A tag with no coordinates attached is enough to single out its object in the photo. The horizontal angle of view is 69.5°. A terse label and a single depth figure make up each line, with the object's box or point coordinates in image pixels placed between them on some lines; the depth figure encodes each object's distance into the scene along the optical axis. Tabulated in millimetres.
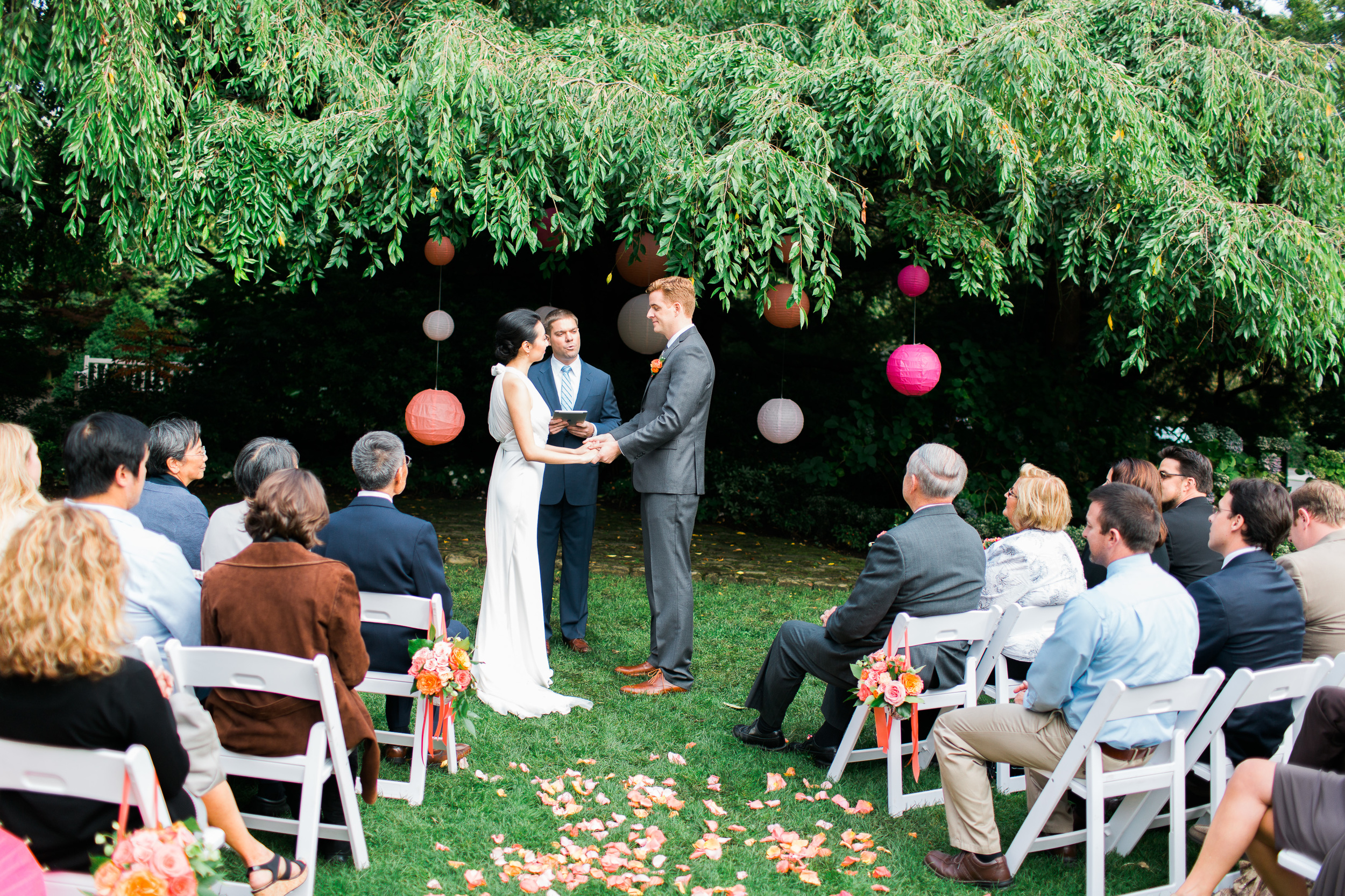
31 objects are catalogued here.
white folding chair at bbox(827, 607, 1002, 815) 3541
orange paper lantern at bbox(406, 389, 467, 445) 7527
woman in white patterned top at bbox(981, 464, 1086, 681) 4086
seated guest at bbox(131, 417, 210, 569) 3756
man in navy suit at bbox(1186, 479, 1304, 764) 3322
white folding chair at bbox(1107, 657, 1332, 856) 2955
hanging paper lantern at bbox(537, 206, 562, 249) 6770
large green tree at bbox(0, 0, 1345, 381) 6312
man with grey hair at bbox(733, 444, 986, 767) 3758
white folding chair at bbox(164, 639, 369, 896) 2711
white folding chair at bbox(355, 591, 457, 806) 3529
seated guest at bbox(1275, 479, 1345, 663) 3504
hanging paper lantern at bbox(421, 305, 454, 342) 8852
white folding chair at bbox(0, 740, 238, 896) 2090
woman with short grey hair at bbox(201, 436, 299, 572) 3602
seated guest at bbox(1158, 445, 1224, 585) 4441
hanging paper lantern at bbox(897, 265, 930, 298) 7848
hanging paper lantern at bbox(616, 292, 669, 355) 8328
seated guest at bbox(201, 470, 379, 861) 2916
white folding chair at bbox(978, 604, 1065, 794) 3758
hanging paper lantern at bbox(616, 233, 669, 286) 7504
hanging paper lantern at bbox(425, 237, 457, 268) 7348
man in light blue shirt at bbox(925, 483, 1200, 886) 3062
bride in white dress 4797
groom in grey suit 4965
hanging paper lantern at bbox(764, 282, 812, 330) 7512
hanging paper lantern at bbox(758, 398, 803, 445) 8594
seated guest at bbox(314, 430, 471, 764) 3686
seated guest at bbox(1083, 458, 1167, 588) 4395
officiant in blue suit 5656
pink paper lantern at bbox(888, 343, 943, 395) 7516
